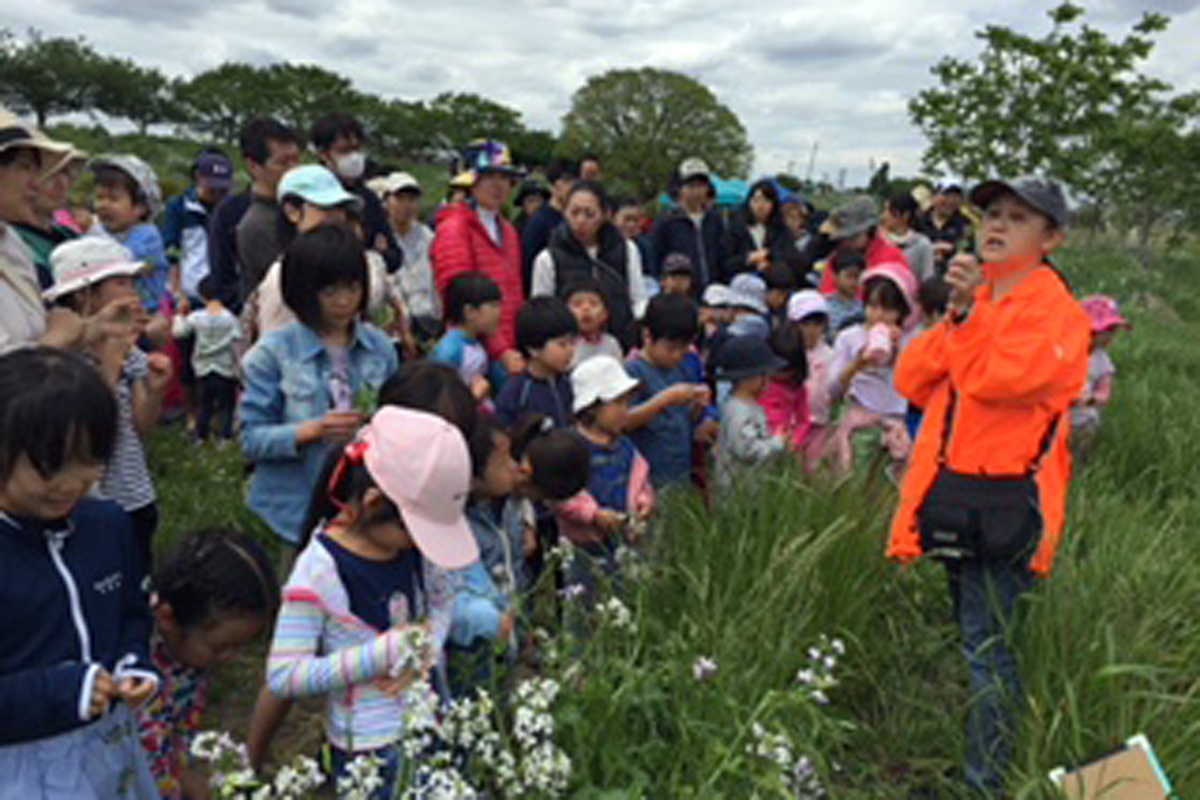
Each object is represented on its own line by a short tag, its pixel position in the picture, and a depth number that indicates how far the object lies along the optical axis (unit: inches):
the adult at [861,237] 223.3
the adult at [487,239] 178.5
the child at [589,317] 160.4
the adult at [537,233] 220.1
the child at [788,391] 166.6
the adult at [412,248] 210.4
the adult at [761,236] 258.7
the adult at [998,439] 93.7
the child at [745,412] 145.2
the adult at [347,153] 179.9
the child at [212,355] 212.3
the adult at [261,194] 145.9
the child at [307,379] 103.7
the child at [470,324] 152.7
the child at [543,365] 136.9
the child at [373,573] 70.9
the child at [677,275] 226.1
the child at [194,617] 77.6
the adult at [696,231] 246.7
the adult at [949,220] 332.8
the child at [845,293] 214.7
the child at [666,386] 148.6
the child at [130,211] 189.5
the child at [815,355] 179.0
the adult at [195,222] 236.7
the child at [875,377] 175.0
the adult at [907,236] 248.8
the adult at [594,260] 184.5
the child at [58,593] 61.2
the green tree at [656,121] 1561.3
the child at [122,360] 98.3
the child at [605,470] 124.5
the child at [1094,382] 191.0
